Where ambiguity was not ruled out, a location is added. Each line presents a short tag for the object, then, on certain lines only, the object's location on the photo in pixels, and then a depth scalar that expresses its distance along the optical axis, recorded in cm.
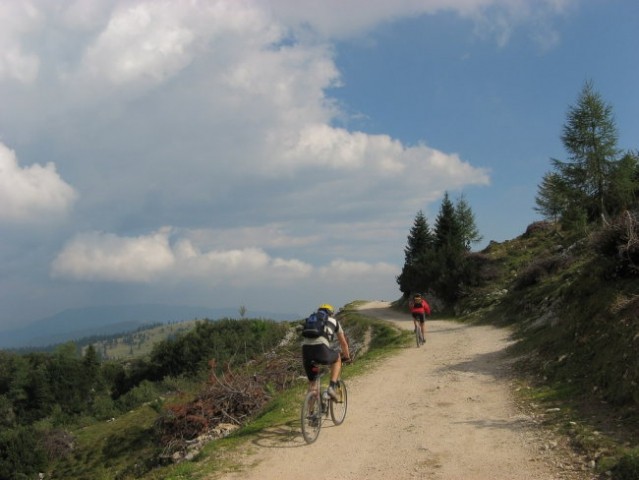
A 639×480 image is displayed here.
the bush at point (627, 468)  583
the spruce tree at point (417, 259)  4497
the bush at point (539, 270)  2750
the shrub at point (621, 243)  1280
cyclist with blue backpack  878
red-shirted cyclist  2108
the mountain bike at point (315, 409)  869
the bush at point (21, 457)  4281
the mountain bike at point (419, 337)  2130
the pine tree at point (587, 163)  3228
